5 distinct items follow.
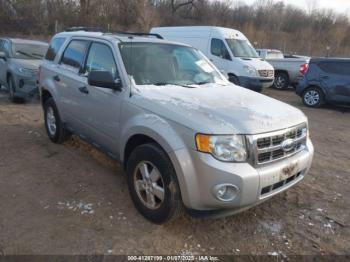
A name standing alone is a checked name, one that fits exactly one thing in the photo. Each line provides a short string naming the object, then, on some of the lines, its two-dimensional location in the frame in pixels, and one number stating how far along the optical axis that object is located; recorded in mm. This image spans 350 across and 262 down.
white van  11703
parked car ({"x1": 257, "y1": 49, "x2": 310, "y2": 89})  14352
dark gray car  10030
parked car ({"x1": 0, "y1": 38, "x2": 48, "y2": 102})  8375
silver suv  2840
